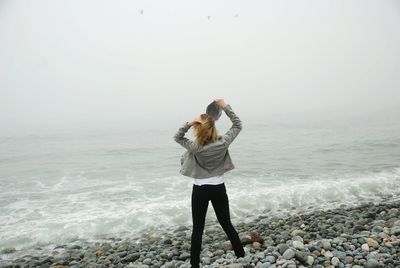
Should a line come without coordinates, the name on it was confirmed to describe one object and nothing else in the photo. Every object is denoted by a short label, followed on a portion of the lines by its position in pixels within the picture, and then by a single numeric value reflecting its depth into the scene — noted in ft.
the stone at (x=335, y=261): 16.24
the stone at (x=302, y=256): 16.67
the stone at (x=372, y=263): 15.21
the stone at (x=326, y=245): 18.28
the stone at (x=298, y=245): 18.74
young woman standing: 13.70
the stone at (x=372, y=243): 18.47
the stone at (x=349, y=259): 16.52
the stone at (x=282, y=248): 18.38
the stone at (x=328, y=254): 17.11
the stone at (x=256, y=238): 21.54
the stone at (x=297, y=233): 23.32
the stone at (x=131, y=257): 21.45
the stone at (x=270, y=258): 17.04
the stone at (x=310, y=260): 16.29
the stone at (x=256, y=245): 20.79
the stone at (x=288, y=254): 17.22
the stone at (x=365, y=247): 18.10
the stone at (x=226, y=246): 21.07
